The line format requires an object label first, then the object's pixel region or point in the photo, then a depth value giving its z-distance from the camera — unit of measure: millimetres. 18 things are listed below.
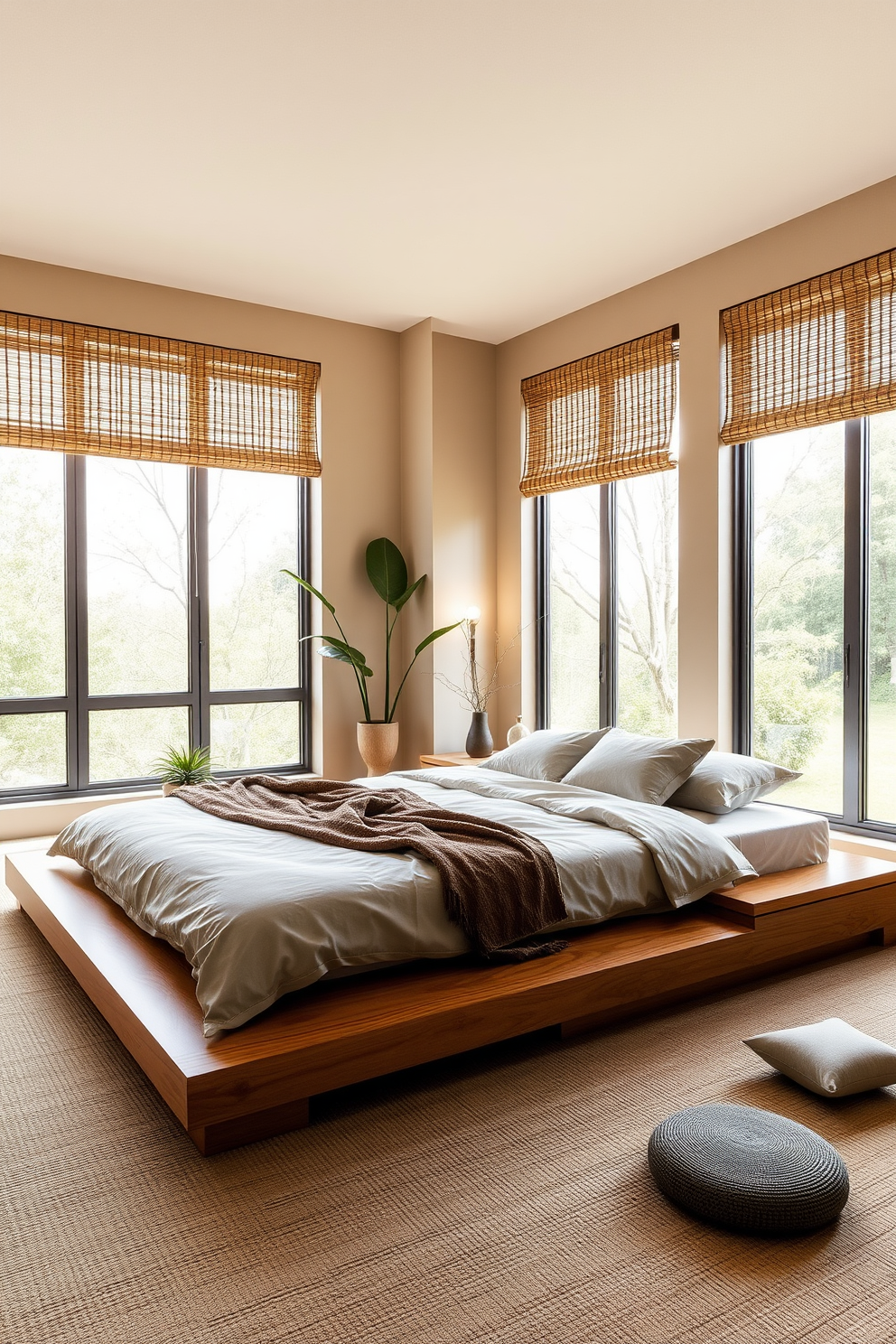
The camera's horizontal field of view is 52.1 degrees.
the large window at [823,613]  4023
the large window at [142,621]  5020
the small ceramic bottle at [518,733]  5352
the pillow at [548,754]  4055
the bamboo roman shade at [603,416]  4902
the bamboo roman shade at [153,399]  4809
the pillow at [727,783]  3584
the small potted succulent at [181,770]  5051
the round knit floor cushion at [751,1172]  1731
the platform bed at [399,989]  2035
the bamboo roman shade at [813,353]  3904
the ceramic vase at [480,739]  5492
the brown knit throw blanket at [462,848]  2557
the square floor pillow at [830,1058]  2211
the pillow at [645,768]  3578
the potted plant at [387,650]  5559
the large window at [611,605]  5035
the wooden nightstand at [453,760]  5371
